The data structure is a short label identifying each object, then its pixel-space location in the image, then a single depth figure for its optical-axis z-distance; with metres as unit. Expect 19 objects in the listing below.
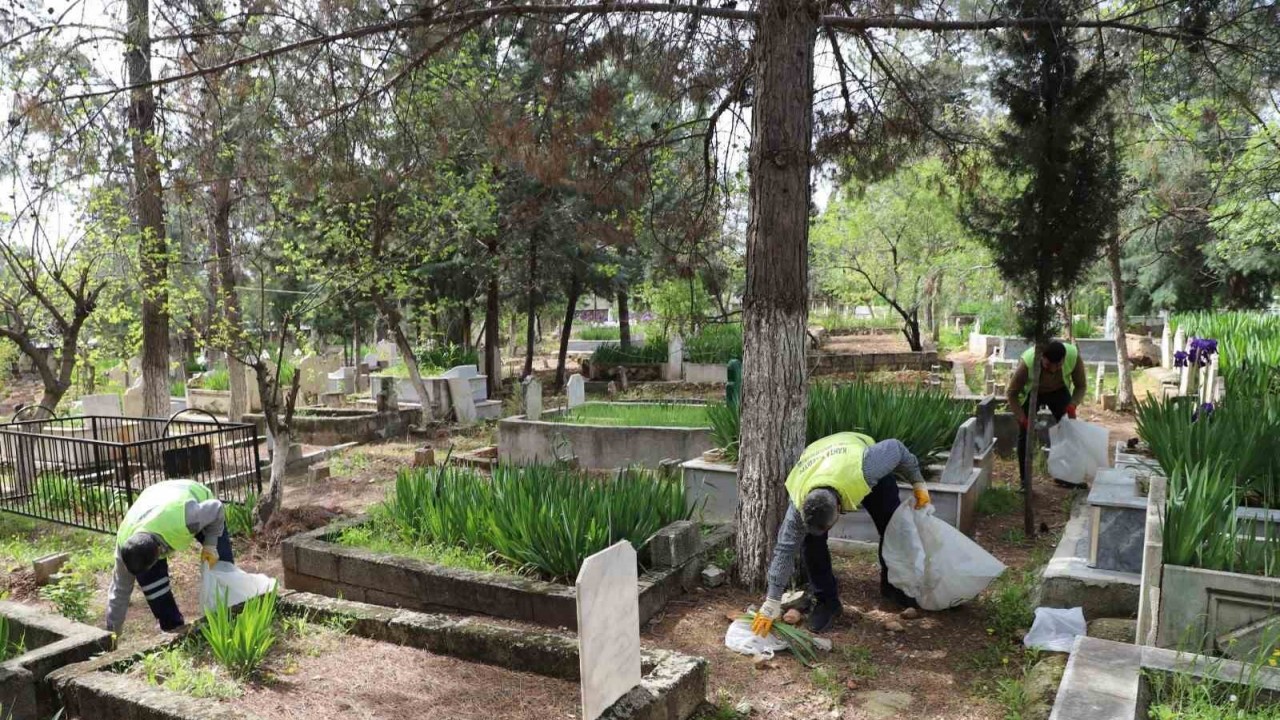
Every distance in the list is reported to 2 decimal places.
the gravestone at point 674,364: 20.75
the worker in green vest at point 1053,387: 7.62
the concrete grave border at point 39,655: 4.05
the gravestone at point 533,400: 11.84
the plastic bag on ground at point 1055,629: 4.23
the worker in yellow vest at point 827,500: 4.52
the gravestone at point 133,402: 14.80
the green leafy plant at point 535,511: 5.17
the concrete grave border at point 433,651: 3.60
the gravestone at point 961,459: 6.63
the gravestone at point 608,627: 3.22
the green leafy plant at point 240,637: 4.13
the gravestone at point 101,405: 12.00
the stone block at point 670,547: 5.38
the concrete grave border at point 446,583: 4.91
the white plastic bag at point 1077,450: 7.49
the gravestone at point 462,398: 15.63
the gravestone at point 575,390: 13.05
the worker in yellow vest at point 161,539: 4.57
